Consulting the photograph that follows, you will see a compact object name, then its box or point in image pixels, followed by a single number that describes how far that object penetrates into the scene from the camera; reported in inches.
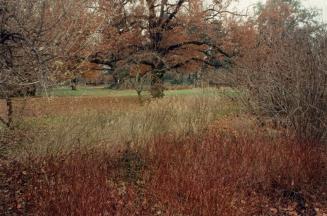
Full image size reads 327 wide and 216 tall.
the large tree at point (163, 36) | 877.2
